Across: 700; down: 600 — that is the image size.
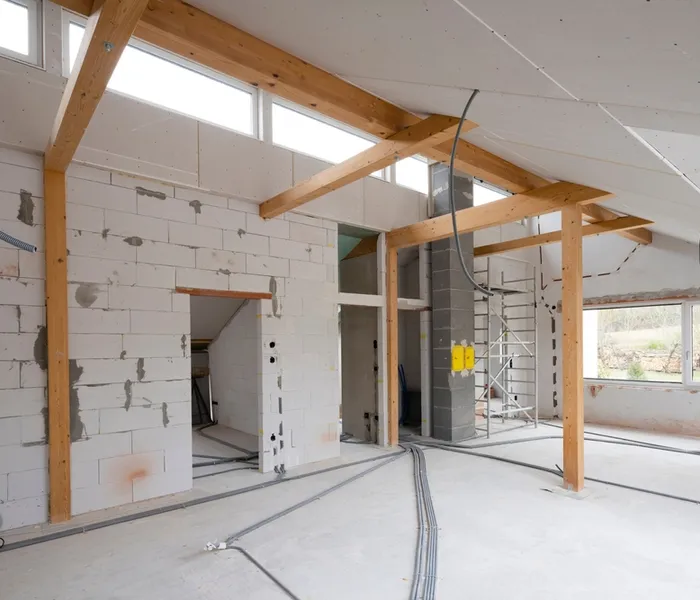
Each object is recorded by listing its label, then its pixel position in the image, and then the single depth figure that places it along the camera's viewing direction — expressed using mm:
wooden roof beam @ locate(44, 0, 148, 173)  1749
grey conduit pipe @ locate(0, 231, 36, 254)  2793
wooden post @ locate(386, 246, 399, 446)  5633
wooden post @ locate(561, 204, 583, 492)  3896
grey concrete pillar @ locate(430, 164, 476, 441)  5953
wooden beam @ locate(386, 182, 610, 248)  3840
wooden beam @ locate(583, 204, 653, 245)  4949
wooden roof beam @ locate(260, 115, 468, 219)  2822
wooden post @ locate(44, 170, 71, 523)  3275
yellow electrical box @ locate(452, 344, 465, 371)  5965
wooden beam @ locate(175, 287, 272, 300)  4059
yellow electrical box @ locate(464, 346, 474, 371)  6125
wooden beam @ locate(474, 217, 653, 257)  5094
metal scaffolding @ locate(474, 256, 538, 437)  7609
